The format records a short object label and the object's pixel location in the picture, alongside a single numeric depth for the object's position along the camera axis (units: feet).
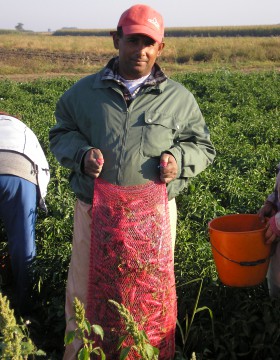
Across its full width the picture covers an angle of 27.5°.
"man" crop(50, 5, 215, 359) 9.36
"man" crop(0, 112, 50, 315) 12.49
